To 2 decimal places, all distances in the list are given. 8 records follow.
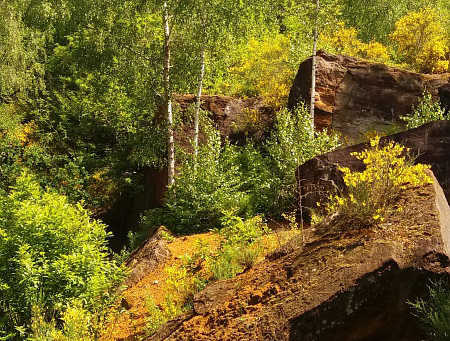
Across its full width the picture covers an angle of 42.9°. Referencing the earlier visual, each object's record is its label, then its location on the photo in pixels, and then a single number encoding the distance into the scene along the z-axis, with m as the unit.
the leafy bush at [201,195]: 12.88
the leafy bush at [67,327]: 7.08
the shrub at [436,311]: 5.45
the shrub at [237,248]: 7.82
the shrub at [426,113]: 13.69
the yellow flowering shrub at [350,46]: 21.86
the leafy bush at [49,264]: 8.16
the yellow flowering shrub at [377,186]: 6.55
